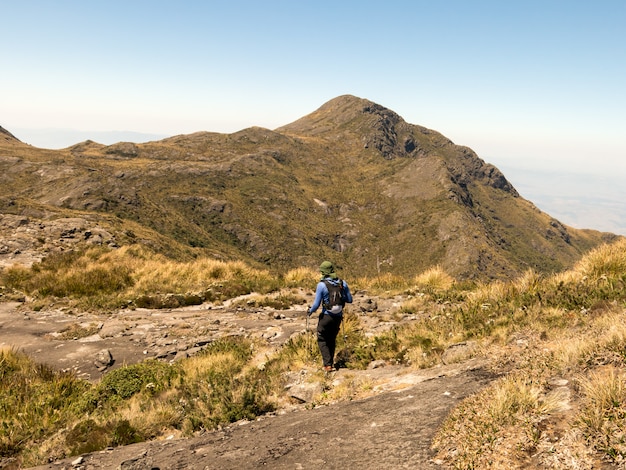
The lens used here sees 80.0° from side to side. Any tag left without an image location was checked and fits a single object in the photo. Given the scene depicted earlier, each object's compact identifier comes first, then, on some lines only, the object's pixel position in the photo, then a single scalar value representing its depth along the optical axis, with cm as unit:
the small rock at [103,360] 1044
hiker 828
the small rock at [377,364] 852
